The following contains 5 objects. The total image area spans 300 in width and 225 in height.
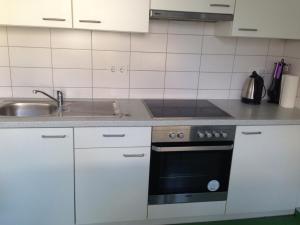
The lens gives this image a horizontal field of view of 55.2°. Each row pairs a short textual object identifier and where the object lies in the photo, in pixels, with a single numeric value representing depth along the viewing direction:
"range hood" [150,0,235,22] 1.93
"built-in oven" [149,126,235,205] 1.94
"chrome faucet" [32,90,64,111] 2.15
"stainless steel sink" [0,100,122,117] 2.04
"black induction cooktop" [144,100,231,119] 2.00
